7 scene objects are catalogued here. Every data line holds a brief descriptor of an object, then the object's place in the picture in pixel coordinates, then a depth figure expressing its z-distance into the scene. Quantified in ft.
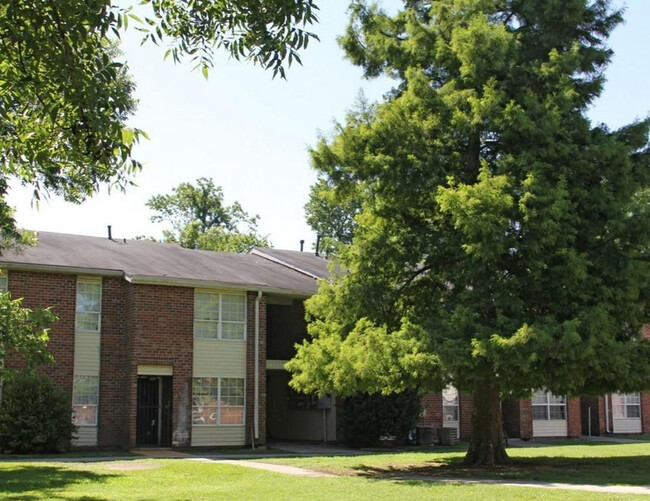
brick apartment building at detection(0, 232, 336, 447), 80.43
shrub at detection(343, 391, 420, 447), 86.48
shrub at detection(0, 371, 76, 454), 73.10
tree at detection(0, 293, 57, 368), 51.52
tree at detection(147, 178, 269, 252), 209.97
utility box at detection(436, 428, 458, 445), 92.63
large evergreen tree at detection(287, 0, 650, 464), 53.01
